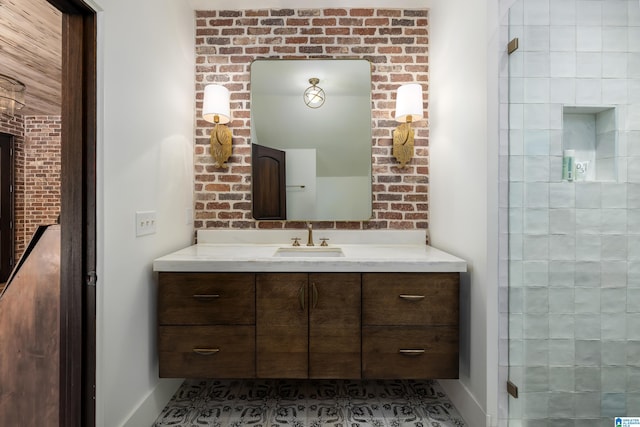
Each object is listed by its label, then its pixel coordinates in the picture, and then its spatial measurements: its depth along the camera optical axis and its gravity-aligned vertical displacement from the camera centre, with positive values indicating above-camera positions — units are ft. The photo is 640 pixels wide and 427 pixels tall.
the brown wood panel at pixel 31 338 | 4.71 -1.86
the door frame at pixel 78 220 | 4.42 -0.12
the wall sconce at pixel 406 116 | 7.54 +2.25
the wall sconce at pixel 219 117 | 7.70 +2.28
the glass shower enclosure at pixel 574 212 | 4.12 -0.01
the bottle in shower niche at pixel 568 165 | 4.64 +0.67
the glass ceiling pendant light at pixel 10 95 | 5.28 +1.95
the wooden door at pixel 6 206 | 5.20 +0.09
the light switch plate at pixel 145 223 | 5.50 -0.20
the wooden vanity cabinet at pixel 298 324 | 5.78 -2.00
